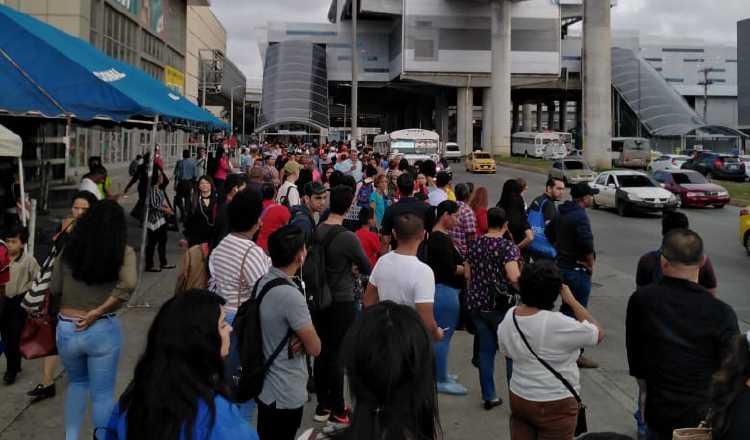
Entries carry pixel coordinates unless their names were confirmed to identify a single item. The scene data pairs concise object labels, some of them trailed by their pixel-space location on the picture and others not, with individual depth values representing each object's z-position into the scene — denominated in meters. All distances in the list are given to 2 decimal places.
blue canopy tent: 8.02
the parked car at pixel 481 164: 42.28
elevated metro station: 69.00
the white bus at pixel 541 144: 56.71
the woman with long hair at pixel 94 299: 3.86
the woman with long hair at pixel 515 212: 7.37
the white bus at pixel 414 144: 38.31
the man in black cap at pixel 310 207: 6.29
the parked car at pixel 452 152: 58.19
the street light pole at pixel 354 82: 29.02
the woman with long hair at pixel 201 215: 8.07
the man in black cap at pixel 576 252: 6.44
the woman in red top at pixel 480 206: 7.73
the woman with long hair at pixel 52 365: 5.46
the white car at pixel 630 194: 20.31
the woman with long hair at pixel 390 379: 2.01
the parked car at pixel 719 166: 36.41
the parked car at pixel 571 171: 31.62
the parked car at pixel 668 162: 38.61
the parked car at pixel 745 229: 13.65
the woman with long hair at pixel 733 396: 2.11
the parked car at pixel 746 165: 36.47
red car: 22.89
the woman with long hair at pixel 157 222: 10.38
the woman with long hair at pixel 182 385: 2.08
